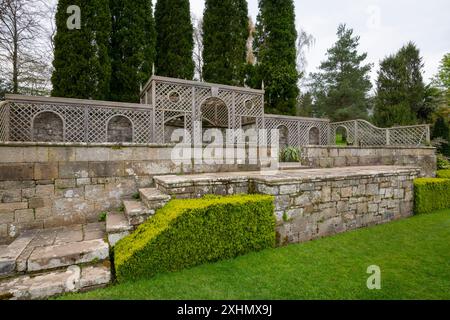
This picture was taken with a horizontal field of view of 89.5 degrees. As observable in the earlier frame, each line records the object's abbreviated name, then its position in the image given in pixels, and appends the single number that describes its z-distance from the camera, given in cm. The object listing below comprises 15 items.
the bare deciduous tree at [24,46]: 887
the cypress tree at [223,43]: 1312
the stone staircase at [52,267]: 215
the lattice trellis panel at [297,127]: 1021
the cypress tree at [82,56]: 843
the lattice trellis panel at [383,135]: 758
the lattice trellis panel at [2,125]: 414
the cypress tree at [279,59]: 1176
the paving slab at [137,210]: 297
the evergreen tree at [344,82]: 1822
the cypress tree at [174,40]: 1226
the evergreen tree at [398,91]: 1428
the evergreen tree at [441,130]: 1339
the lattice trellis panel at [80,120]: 623
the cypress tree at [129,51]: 1021
